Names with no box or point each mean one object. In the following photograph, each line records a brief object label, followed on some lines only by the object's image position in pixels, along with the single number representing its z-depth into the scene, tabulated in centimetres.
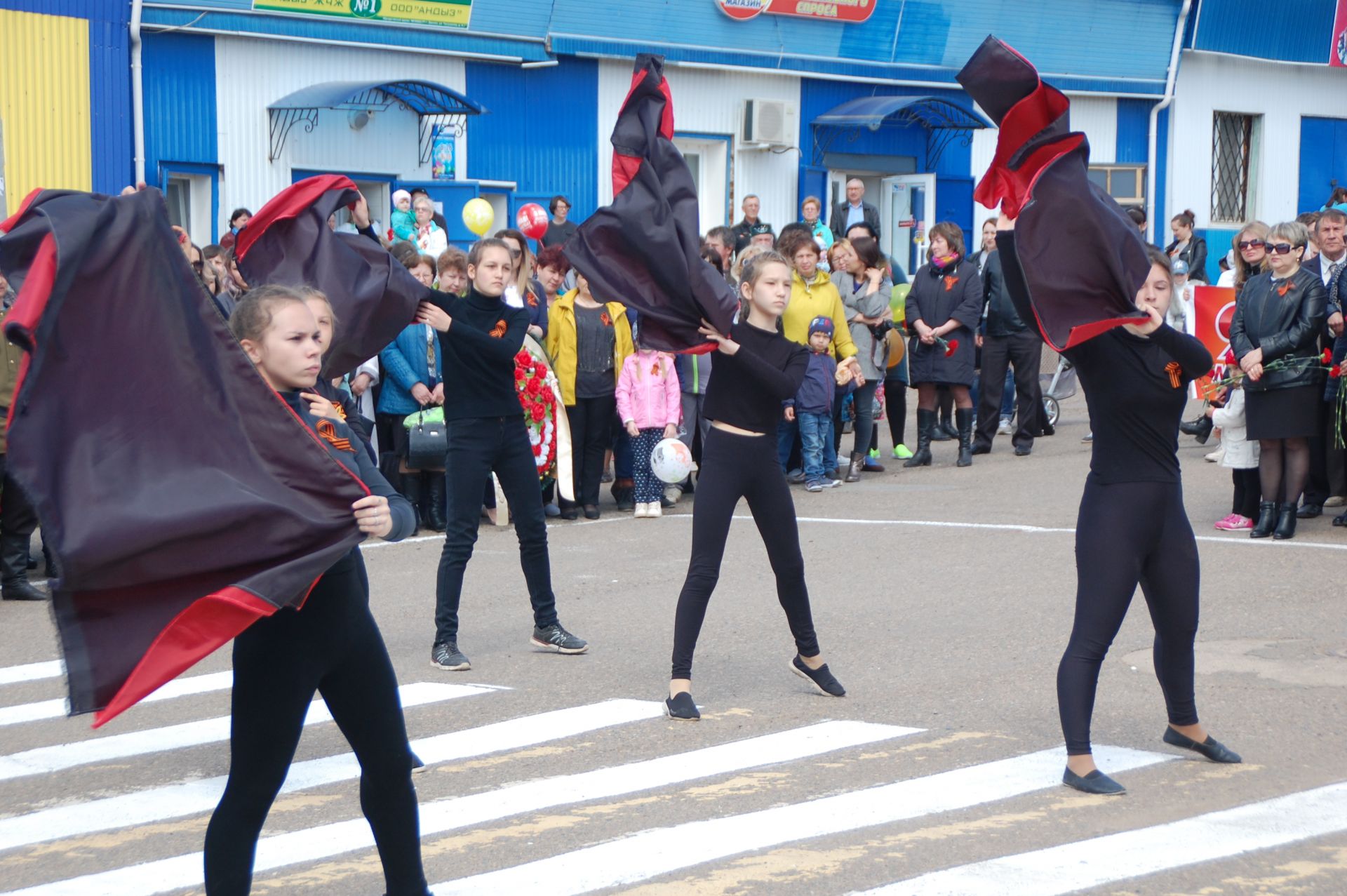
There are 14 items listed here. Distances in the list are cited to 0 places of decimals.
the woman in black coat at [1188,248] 2191
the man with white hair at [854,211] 2177
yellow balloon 1941
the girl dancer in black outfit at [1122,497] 607
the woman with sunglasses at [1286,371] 1145
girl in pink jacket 1320
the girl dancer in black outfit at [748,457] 729
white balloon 1229
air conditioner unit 2483
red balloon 1966
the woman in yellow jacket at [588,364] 1340
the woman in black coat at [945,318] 1559
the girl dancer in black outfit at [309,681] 443
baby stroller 1812
